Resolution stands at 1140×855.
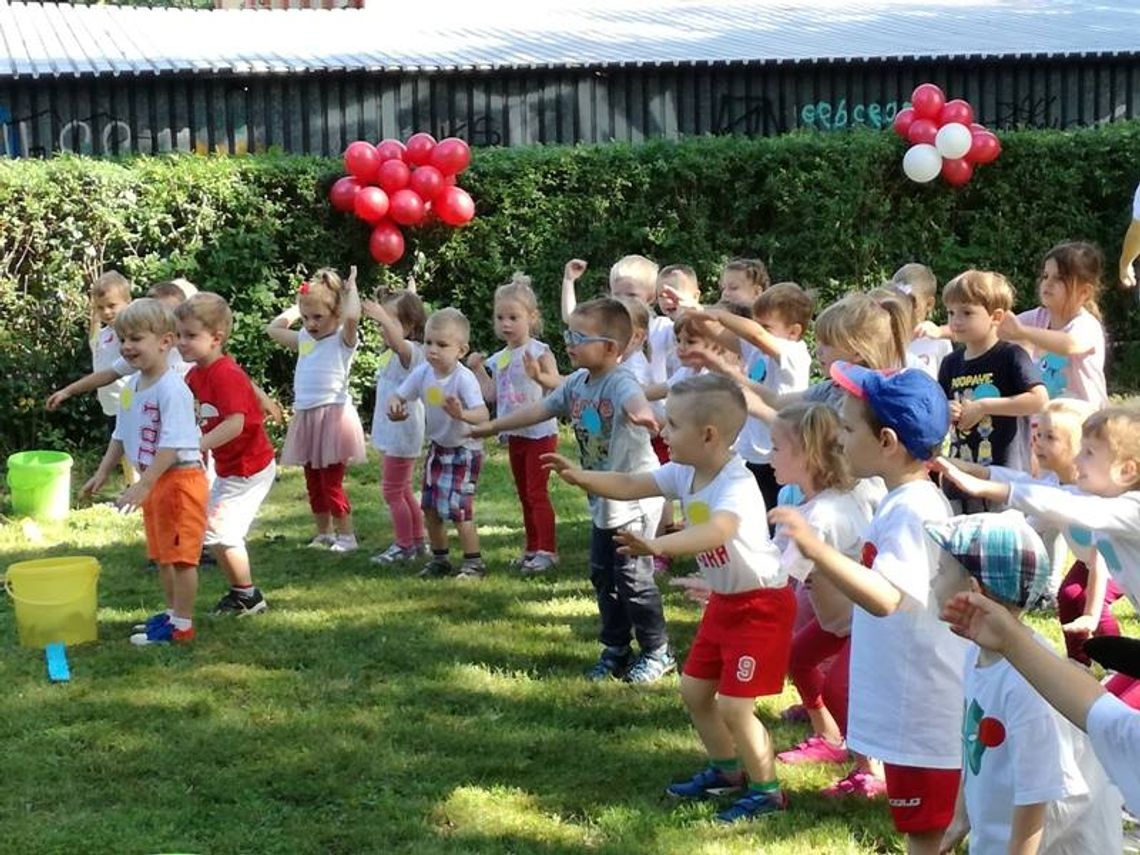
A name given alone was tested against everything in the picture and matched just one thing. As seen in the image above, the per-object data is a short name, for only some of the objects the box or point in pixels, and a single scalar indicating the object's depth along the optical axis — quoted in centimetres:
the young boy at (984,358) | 658
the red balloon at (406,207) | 1230
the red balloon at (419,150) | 1250
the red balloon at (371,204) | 1218
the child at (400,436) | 895
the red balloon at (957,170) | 1406
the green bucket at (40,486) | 962
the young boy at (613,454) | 665
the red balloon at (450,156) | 1242
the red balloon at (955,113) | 1415
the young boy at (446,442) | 856
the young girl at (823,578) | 507
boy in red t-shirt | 762
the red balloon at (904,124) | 1413
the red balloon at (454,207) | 1250
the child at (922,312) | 773
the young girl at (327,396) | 921
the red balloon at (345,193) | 1229
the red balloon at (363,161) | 1223
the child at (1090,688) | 243
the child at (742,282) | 814
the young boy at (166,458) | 720
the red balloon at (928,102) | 1395
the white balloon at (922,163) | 1379
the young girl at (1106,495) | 414
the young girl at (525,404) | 878
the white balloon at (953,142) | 1391
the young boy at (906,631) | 410
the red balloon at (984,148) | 1401
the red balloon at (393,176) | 1230
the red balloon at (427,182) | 1238
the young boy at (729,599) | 512
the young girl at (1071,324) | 705
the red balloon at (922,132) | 1405
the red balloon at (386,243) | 1234
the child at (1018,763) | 333
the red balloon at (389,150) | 1241
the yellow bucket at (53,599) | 730
